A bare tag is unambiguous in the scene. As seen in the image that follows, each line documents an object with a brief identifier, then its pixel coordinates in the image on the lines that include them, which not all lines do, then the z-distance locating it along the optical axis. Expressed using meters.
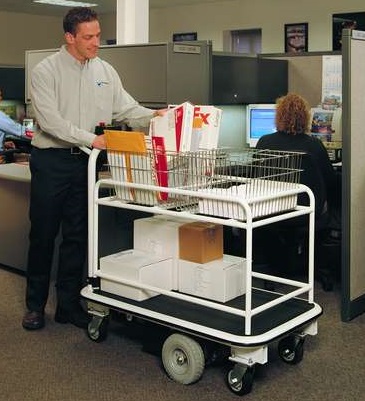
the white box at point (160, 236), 2.39
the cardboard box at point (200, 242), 2.32
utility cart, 2.08
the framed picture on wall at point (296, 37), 8.59
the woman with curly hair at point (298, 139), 3.08
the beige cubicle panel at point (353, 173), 2.65
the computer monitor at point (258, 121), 3.94
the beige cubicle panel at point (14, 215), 3.38
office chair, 2.99
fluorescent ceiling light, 9.44
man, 2.47
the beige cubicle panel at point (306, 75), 3.89
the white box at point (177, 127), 2.27
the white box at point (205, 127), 2.31
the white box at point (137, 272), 2.34
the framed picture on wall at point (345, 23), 7.89
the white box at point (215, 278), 2.27
